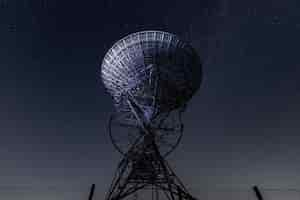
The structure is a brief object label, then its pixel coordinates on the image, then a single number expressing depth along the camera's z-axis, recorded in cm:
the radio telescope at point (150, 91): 1725
